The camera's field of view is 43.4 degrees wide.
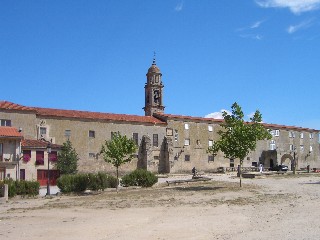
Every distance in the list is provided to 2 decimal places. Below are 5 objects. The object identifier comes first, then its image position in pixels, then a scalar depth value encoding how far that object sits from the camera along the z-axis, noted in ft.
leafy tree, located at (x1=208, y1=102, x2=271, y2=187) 112.98
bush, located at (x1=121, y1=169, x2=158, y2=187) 123.54
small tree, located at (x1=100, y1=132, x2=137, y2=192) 116.58
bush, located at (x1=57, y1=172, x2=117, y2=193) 111.24
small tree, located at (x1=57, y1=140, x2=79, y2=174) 148.87
